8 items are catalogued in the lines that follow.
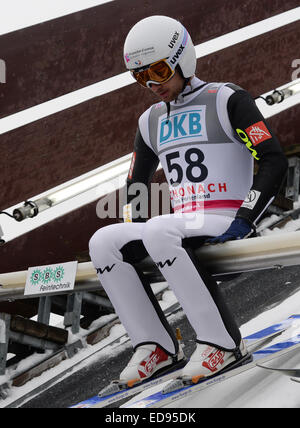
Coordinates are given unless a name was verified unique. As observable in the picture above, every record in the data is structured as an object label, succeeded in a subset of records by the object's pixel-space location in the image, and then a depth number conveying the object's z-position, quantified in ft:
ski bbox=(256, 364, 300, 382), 17.79
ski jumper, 17.08
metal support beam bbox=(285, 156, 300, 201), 33.42
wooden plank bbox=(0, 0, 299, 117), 32.09
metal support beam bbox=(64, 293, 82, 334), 26.66
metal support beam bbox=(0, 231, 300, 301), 17.25
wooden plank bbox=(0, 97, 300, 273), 31.94
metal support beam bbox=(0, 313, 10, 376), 24.68
